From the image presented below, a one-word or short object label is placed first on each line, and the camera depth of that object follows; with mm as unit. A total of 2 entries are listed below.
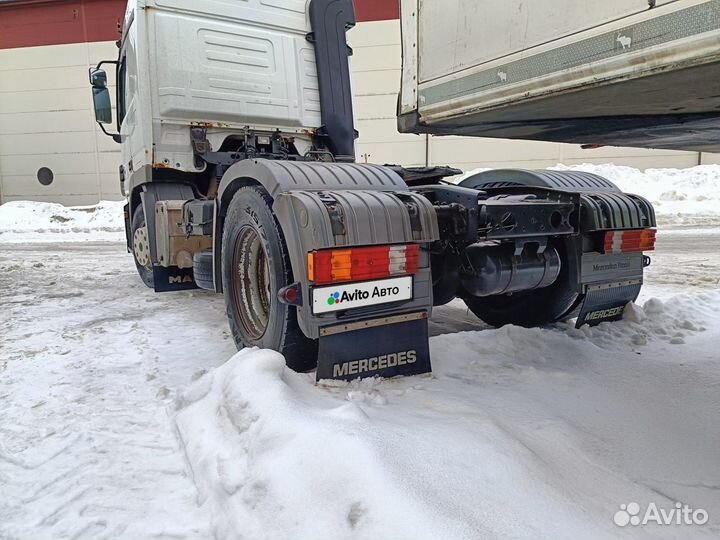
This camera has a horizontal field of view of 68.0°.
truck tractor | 1923
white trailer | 1596
